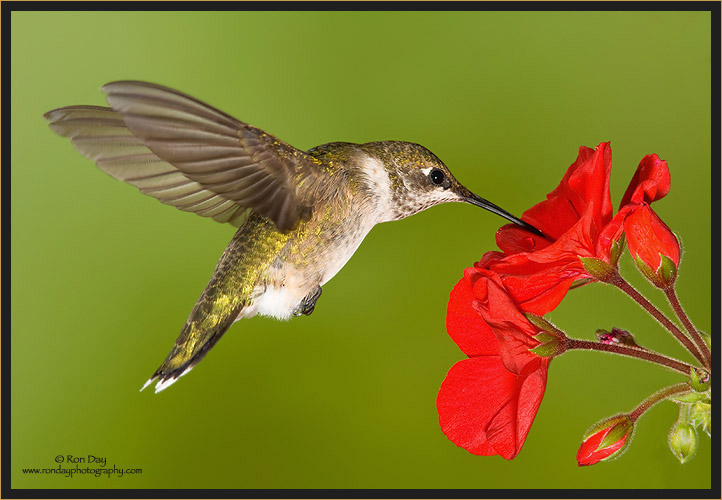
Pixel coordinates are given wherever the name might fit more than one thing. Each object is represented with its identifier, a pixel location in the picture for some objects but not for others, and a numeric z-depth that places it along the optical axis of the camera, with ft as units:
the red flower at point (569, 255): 6.07
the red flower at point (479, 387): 6.09
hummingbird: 6.15
